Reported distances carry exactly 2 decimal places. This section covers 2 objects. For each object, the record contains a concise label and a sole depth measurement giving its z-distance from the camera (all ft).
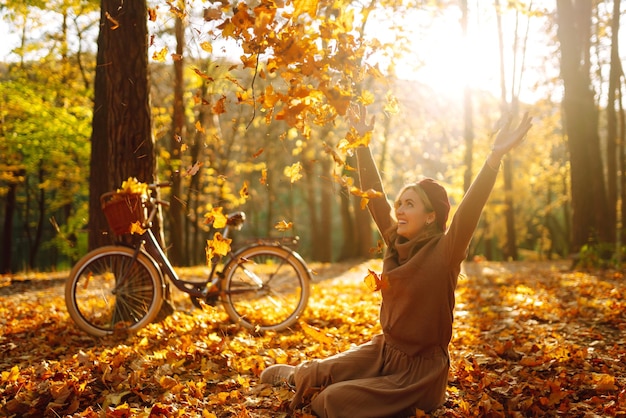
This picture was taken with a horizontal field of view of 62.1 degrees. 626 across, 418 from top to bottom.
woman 9.20
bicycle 15.57
